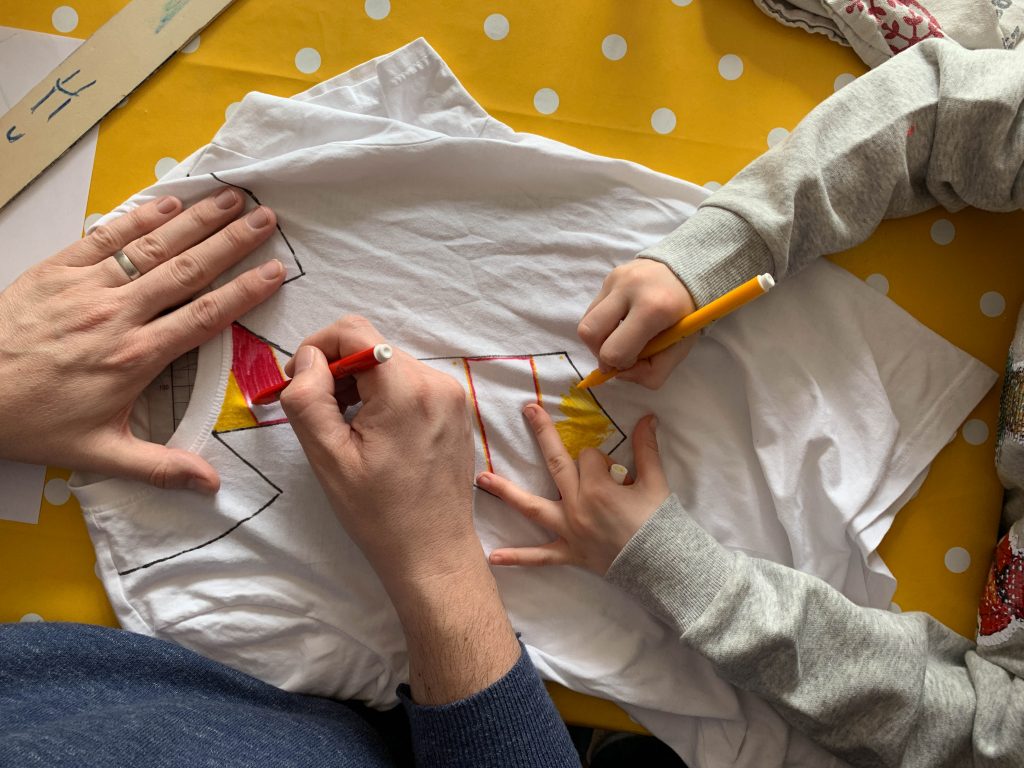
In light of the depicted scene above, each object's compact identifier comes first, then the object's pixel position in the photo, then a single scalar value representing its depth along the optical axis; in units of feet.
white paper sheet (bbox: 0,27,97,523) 2.62
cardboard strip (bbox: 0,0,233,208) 2.63
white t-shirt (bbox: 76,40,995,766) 2.45
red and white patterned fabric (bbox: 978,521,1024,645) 2.42
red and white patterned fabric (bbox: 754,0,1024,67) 2.61
